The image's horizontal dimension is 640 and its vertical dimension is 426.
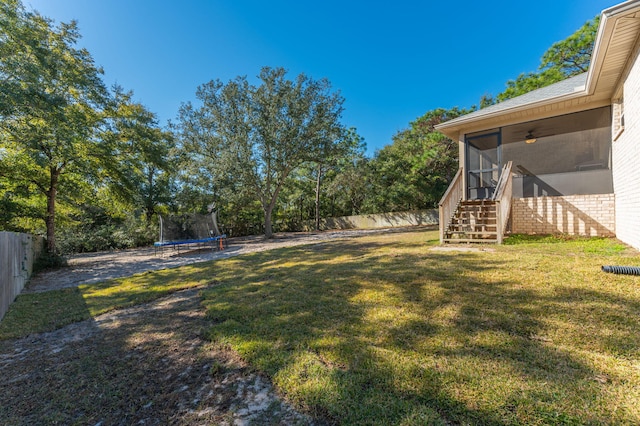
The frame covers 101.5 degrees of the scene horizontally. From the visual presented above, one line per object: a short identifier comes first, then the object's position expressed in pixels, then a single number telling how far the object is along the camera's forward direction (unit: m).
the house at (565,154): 4.46
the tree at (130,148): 10.29
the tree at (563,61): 12.49
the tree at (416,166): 15.50
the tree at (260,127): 12.56
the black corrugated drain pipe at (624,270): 3.08
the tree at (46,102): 7.07
